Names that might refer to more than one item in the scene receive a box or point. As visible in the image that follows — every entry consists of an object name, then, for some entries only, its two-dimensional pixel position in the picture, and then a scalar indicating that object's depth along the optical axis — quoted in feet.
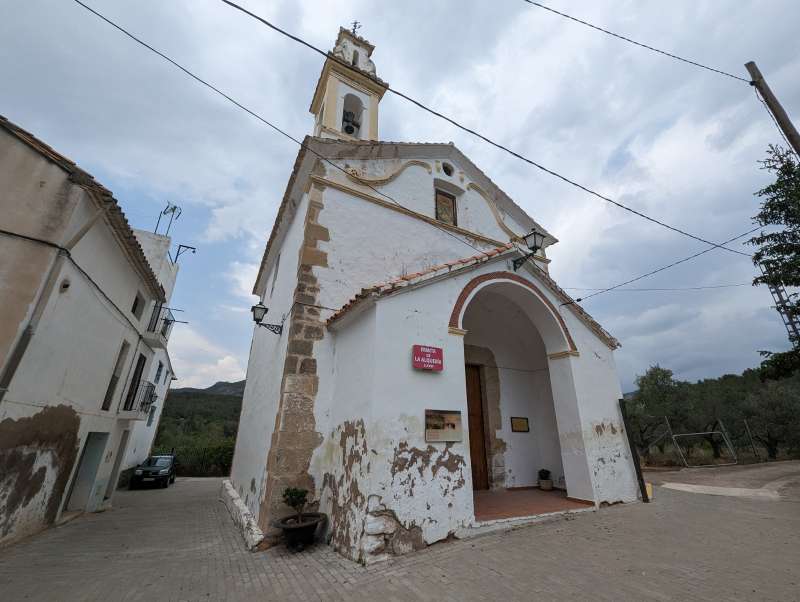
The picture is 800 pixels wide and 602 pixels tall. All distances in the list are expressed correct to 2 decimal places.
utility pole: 18.53
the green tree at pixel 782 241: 33.53
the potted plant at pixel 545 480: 25.36
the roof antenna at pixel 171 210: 49.75
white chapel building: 15.39
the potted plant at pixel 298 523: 15.59
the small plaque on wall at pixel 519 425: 27.04
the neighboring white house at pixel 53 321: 17.39
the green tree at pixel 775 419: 49.55
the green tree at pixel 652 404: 56.54
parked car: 53.16
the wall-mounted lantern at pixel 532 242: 21.11
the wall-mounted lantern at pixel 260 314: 23.68
